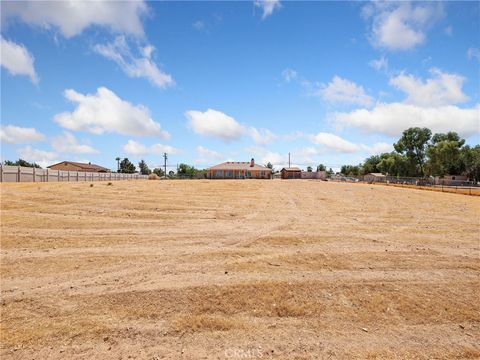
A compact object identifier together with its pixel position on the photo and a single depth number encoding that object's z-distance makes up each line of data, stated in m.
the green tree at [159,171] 112.15
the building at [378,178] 68.75
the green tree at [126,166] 117.12
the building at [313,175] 87.12
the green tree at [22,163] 89.88
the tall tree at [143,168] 129.00
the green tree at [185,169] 118.44
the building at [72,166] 94.62
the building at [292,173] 89.12
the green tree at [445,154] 75.56
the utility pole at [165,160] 97.66
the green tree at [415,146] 83.56
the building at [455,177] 86.14
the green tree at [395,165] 90.12
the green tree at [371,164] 128.38
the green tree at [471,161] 82.06
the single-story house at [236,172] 82.32
